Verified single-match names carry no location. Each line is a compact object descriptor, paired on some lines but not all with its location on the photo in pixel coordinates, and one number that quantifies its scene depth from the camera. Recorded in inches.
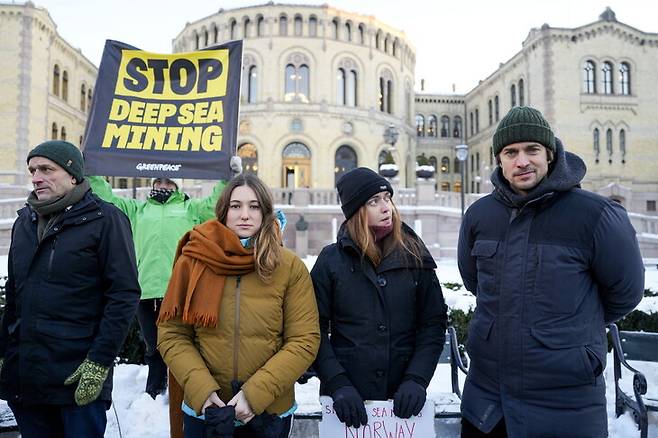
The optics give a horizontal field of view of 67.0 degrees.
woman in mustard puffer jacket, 99.0
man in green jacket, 181.0
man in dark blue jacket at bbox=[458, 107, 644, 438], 91.2
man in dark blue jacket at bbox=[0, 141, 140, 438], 108.6
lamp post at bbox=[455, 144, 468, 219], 735.7
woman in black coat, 108.3
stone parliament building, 1285.7
